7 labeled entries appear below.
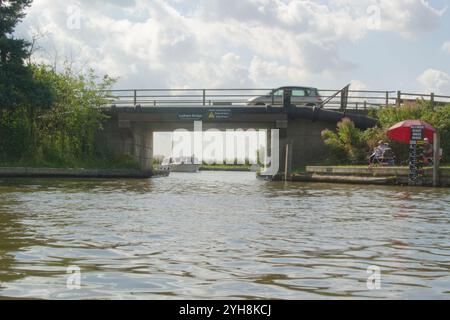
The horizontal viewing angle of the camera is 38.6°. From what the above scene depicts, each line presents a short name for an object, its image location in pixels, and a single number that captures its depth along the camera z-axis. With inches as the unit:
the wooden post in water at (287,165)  1236.3
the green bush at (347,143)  1284.4
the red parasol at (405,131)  1077.1
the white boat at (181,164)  2444.6
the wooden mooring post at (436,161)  989.8
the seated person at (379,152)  1148.9
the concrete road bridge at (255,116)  1403.8
